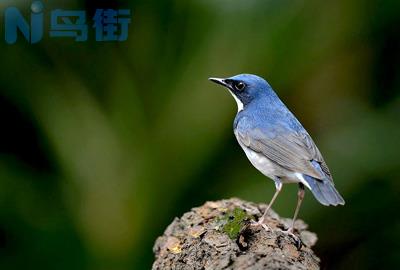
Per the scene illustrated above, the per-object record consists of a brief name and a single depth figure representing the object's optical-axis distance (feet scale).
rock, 16.78
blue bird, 22.02
